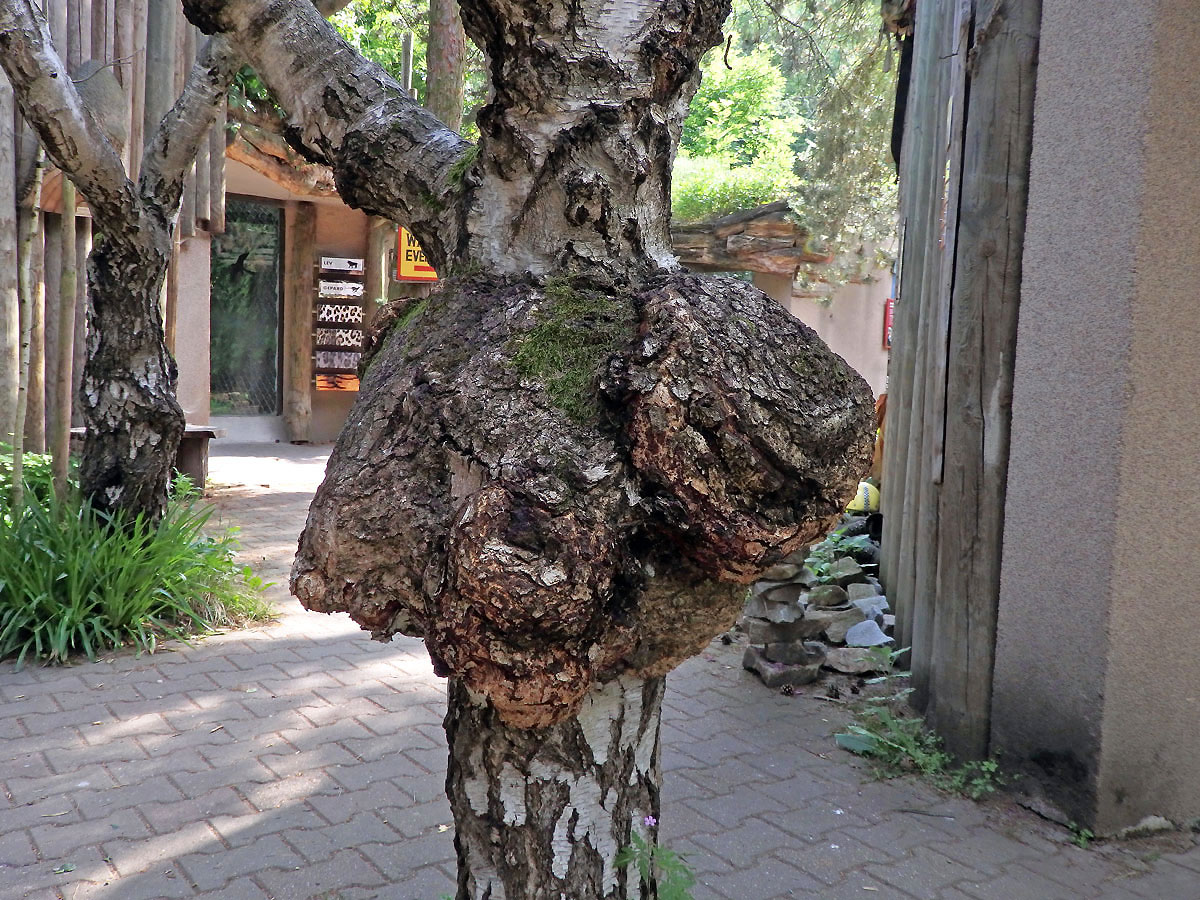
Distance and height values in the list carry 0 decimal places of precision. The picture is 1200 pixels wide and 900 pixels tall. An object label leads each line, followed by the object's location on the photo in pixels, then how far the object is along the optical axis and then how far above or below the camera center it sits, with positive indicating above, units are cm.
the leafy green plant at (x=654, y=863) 187 -95
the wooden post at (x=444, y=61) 907 +253
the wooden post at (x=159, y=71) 733 +195
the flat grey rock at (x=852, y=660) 502 -141
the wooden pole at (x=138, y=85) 736 +182
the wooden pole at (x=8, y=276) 602 +35
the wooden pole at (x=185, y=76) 840 +216
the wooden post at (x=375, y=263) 1364 +117
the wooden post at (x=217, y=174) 909 +148
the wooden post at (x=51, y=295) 700 +28
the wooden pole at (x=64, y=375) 504 -19
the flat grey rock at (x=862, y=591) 594 -127
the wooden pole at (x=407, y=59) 1051 +296
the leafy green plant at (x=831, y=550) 633 -117
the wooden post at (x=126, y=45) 711 +204
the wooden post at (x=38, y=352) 640 -9
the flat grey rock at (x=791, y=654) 502 -138
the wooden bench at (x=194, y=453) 823 -89
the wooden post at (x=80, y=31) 675 +199
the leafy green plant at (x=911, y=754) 378 -147
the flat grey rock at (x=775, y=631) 502 -127
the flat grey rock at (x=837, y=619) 545 -132
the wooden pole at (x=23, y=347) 507 -5
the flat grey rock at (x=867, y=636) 527 -135
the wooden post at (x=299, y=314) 1420 +45
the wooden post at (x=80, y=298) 736 +29
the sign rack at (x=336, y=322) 1413 +36
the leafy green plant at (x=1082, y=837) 340 -150
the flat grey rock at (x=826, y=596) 569 -124
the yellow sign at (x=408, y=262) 1328 +116
